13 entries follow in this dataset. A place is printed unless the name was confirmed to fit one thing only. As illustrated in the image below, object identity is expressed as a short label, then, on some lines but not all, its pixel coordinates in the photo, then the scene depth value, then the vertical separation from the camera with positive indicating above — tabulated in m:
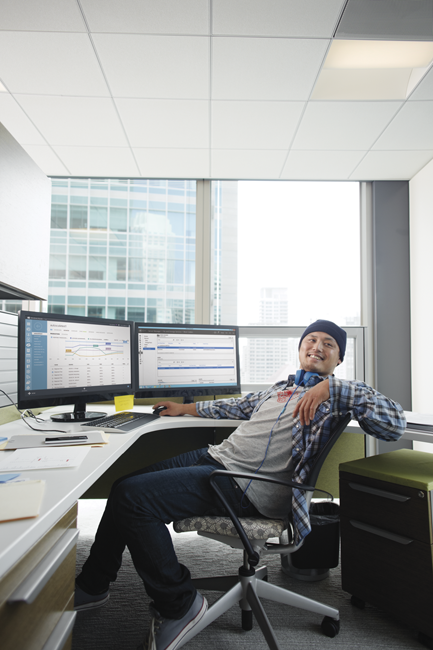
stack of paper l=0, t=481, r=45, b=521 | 0.60 -0.27
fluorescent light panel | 2.00 +1.49
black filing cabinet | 1.24 -0.67
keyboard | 1.38 -0.32
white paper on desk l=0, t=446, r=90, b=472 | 0.86 -0.29
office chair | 1.10 -0.63
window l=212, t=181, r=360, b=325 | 3.30 +0.78
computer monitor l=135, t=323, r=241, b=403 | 1.91 -0.11
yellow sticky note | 1.73 -0.29
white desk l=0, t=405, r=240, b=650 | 0.51 -0.34
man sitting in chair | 1.09 -0.47
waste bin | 1.64 -0.91
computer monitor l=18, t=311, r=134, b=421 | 1.42 -0.09
